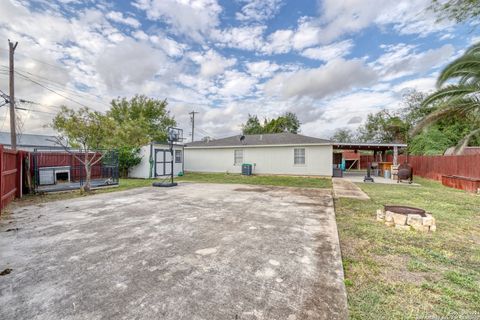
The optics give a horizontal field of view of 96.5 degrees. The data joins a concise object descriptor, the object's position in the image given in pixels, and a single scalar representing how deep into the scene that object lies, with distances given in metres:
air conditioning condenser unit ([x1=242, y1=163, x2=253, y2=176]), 16.23
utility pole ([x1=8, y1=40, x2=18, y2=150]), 11.00
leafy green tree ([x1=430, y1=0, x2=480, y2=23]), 5.78
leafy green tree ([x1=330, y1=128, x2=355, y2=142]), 39.95
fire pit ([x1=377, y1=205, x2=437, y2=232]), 4.18
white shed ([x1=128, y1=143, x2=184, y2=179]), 14.32
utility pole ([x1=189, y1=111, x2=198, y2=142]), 31.16
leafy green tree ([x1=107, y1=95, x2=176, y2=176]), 23.76
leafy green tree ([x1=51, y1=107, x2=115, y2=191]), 8.42
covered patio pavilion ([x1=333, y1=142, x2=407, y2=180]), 13.65
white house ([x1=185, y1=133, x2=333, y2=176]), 14.80
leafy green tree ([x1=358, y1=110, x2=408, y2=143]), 27.80
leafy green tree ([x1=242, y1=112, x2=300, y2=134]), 33.72
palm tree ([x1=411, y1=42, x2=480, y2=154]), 7.56
